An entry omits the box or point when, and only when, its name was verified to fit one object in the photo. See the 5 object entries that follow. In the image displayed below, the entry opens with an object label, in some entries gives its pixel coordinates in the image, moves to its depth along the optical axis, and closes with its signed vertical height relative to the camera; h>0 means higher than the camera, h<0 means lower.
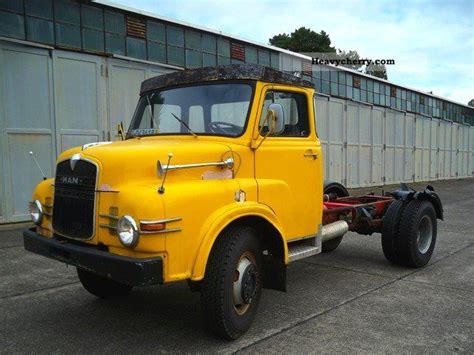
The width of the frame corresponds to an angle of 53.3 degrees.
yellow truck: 3.46 -0.36
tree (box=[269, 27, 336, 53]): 52.24 +12.27
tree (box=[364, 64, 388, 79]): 50.51 +8.53
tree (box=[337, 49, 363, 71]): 52.66 +10.94
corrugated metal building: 9.83 +2.04
